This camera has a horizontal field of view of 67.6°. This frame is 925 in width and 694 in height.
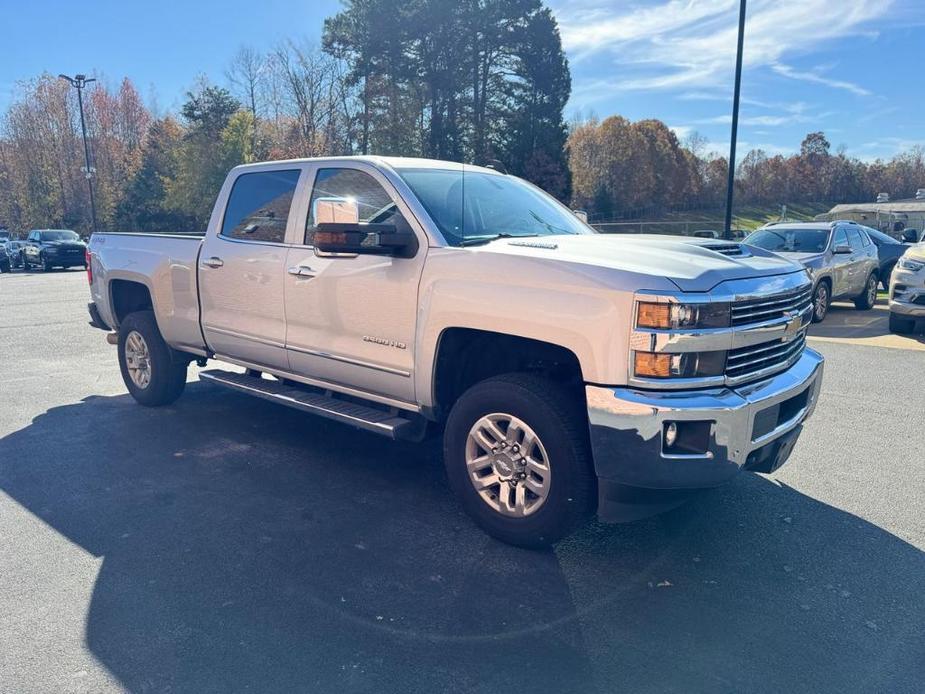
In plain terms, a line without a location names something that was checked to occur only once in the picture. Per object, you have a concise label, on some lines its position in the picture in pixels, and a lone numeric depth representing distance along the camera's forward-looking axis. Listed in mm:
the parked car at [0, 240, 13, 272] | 30469
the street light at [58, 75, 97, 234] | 38188
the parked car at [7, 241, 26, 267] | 30547
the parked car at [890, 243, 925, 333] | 9953
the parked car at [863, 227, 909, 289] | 16062
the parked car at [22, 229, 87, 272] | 28266
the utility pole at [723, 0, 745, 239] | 15711
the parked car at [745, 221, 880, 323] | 11922
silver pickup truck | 3125
